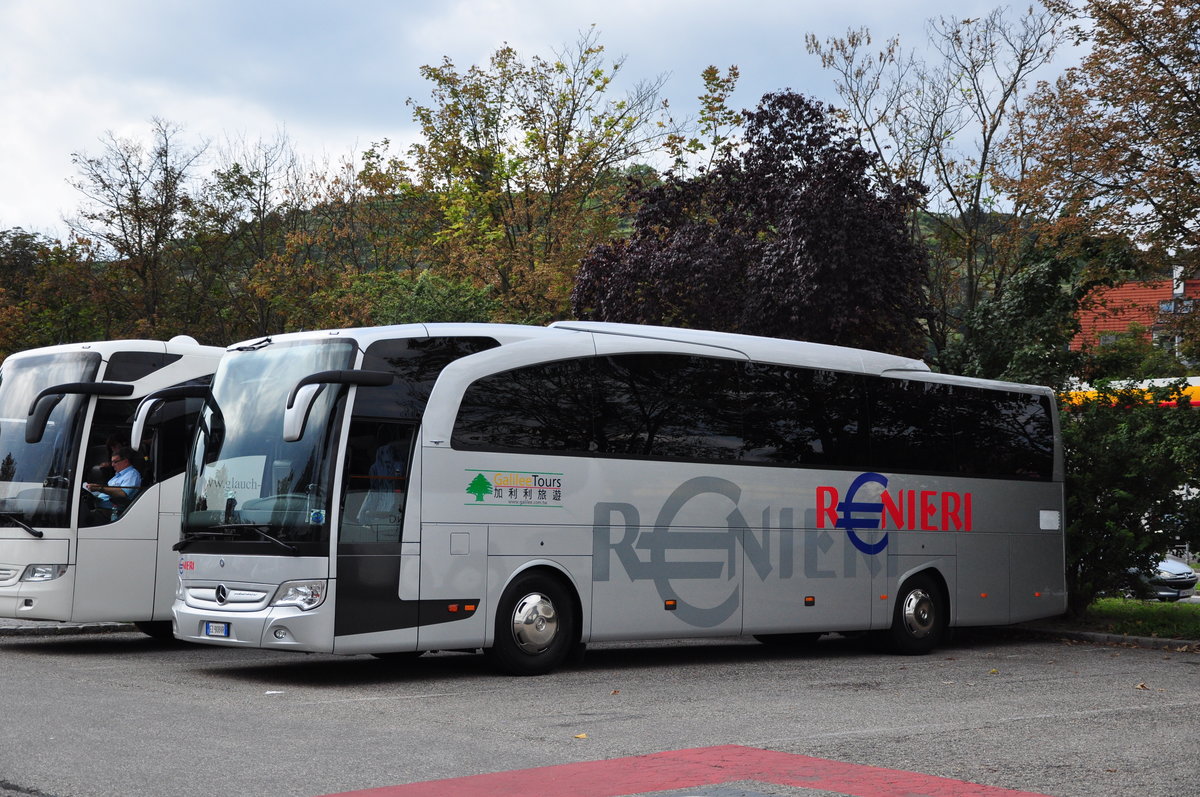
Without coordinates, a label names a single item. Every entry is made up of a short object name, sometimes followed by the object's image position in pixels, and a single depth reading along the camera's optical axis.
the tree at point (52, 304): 42.06
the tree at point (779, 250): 22.14
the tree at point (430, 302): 30.41
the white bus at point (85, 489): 14.82
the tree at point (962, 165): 28.02
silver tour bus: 12.36
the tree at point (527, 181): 36.69
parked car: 26.75
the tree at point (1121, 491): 19.31
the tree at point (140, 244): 40.19
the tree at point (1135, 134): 16.98
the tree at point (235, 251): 41.94
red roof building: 18.42
